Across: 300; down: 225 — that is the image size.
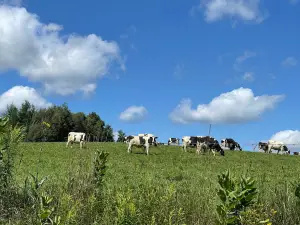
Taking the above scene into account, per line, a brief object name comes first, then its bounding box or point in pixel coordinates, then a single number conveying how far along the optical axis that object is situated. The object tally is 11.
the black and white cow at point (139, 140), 33.58
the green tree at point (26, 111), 100.56
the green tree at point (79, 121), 100.94
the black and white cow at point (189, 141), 41.53
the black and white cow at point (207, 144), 37.33
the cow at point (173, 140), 66.81
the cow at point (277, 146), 51.88
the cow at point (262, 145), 55.46
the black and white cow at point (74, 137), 38.36
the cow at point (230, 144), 53.69
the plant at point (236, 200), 4.30
